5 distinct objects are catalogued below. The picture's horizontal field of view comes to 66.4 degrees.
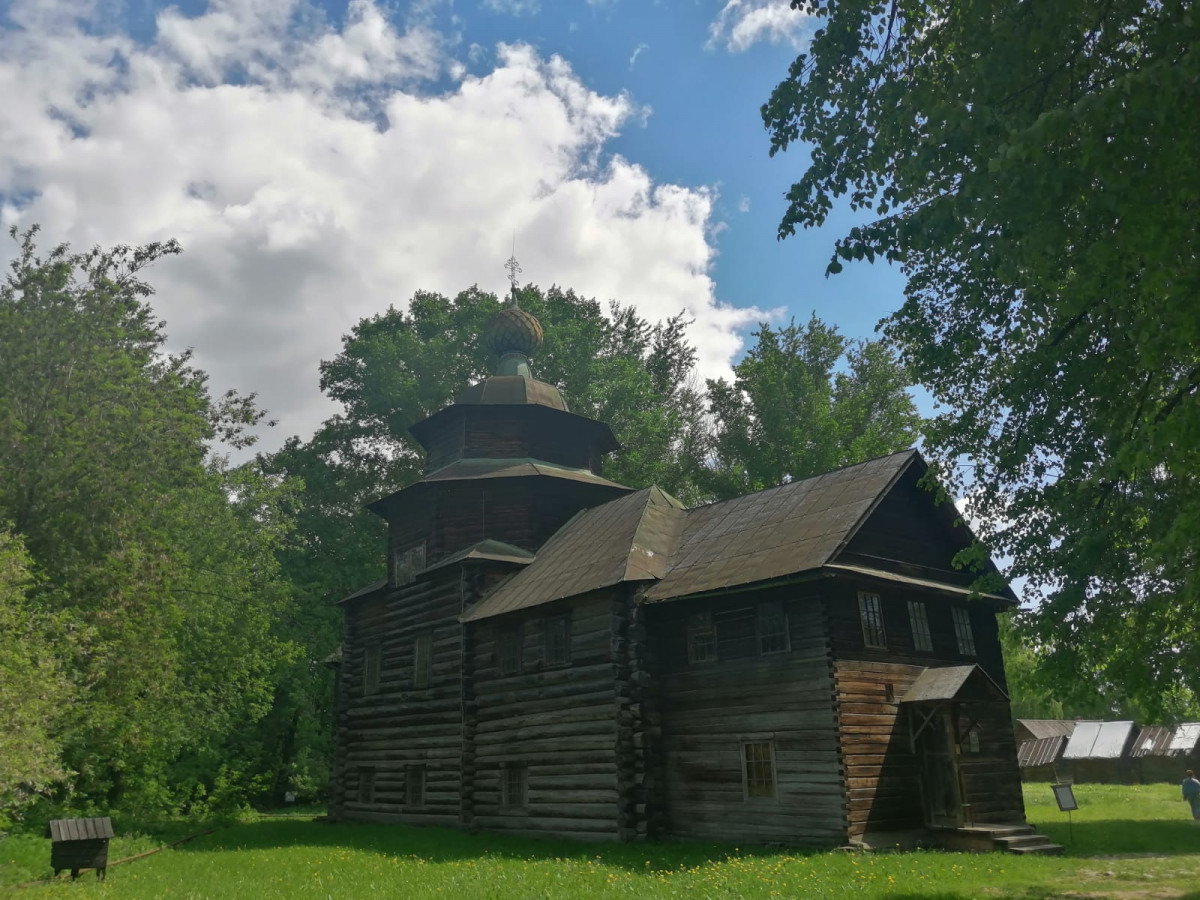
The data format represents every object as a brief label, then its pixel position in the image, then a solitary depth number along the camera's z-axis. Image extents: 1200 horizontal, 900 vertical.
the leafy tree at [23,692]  15.48
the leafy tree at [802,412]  37.78
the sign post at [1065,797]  17.56
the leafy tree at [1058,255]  8.16
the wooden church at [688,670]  17.98
